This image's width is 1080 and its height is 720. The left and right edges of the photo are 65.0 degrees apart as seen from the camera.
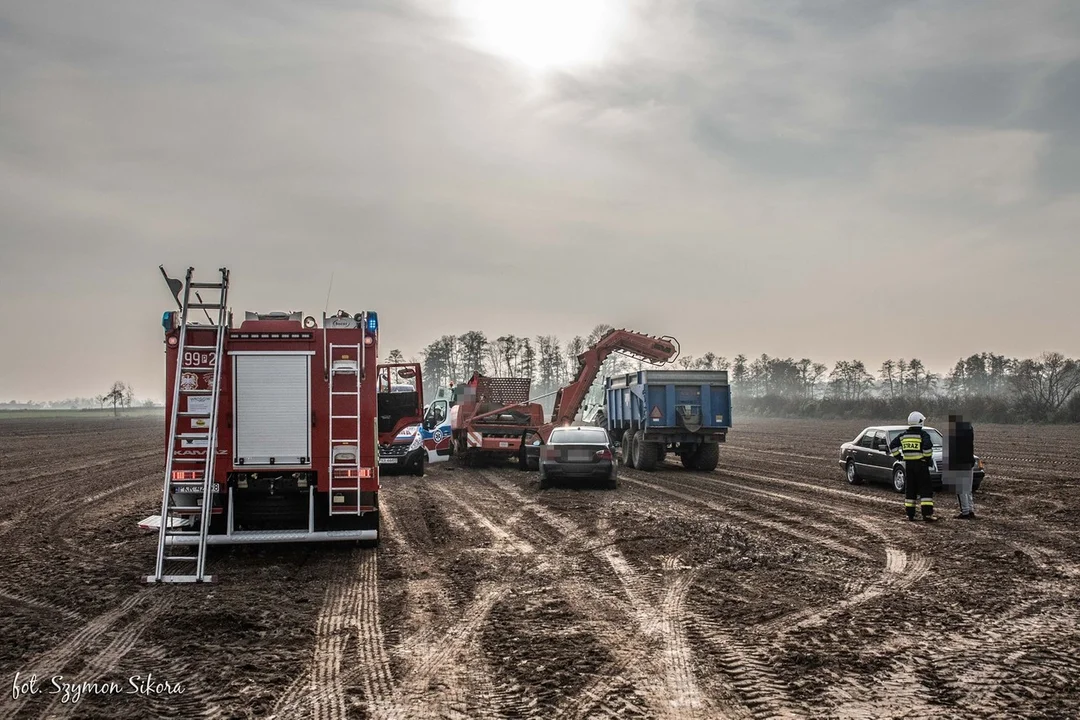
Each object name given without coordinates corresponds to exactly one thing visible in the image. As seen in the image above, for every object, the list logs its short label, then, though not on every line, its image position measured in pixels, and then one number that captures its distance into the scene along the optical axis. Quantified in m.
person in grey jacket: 13.46
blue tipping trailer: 23.06
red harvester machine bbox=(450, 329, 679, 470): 24.41
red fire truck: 10.12
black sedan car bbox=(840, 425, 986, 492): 17.17
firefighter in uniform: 13.03
